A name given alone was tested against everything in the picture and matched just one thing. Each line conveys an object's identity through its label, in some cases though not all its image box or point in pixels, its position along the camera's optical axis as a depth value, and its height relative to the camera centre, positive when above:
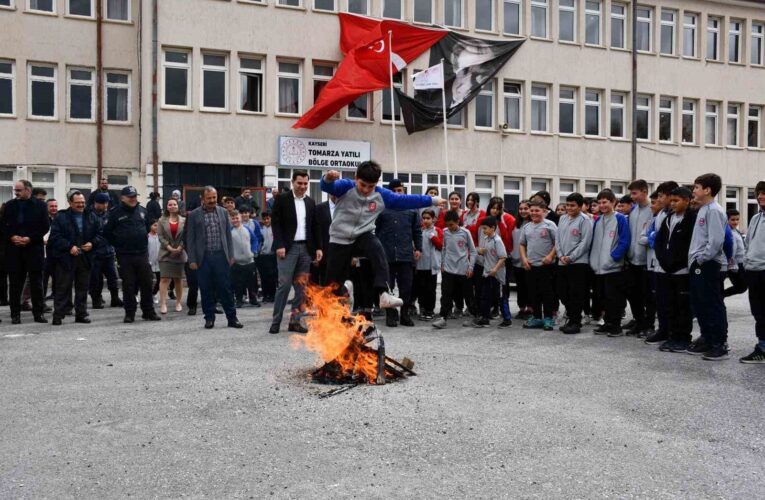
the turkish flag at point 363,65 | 26.66 +6.21
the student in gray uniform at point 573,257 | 11.92 -0.15
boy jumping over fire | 8.59 +0.32
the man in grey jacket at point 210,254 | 12.18 -0.11
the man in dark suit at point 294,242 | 11.46 +0.07
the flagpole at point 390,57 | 25.60 +6.29
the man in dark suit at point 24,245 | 12.72 +0.02
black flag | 29.75 +6.65
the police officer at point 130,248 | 13.09 -0.02
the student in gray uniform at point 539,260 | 12.45 -0.21
